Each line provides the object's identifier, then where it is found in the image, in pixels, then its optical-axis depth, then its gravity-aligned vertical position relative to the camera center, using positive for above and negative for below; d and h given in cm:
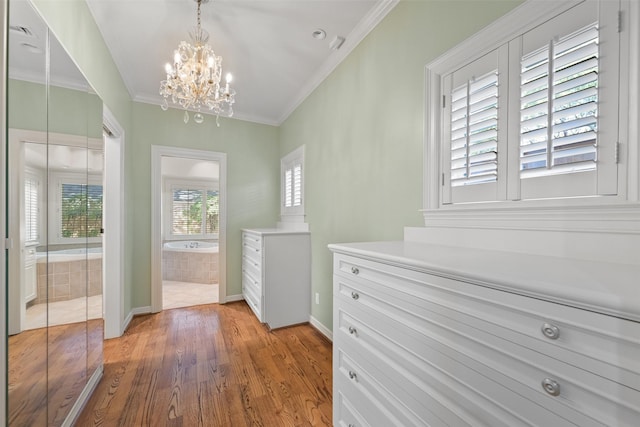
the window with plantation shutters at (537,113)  86 +41
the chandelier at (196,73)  200 +109
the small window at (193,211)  630 +2
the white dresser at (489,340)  52 -35
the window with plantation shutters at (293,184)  330 +39
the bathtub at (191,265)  493 -104
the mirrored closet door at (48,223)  108 -6
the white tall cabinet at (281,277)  279 -73
